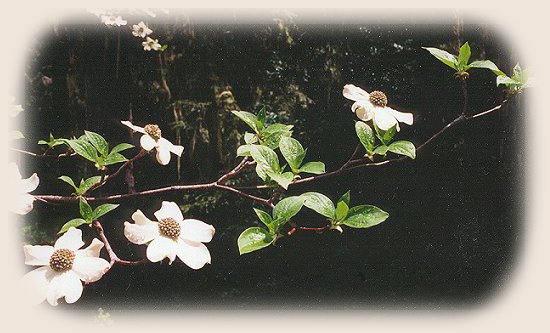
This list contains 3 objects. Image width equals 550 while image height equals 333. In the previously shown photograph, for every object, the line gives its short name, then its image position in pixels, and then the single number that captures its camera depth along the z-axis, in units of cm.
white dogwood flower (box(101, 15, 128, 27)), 143
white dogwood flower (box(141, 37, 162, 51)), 173
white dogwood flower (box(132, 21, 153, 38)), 166
